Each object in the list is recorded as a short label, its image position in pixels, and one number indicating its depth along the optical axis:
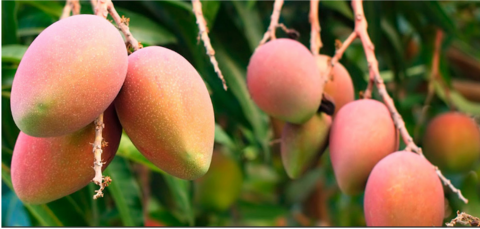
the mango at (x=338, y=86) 1.21
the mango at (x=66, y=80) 0.95
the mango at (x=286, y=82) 1.14
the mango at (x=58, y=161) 1.00
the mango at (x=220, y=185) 1.92
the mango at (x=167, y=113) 0.98
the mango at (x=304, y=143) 1.17
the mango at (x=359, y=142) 1.13
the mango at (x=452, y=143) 1.54
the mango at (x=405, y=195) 1.08
